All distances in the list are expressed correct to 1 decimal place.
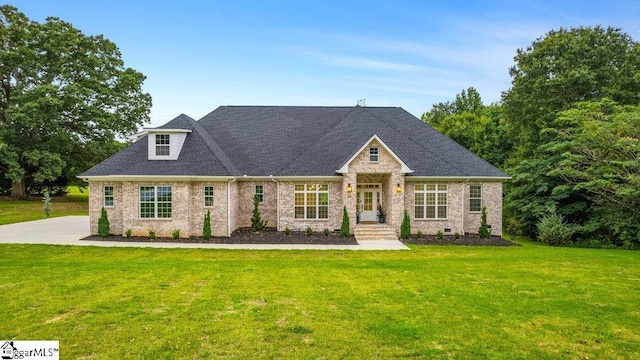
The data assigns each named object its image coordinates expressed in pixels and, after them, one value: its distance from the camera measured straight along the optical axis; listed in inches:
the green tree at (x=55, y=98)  1300.4
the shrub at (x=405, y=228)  794.2
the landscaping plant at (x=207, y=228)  759.7
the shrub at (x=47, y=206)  1165.1
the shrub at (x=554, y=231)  827.4
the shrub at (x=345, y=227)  794.2
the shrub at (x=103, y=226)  764.6
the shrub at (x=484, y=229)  815.1
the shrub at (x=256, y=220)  842.8
